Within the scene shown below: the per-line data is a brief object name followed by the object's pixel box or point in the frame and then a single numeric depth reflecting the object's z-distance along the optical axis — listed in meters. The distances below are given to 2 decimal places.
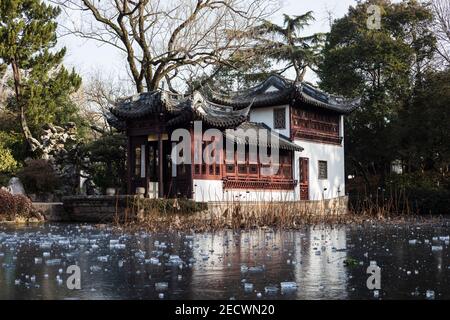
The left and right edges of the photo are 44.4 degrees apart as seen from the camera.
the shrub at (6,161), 25.22
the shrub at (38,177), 23.67
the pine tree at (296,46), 36.47
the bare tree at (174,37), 25.61
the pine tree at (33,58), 23.75
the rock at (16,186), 23.91
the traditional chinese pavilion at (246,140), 20.64
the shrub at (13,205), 18.67
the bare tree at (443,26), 28.88
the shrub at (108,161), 24.95
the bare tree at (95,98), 38.56
